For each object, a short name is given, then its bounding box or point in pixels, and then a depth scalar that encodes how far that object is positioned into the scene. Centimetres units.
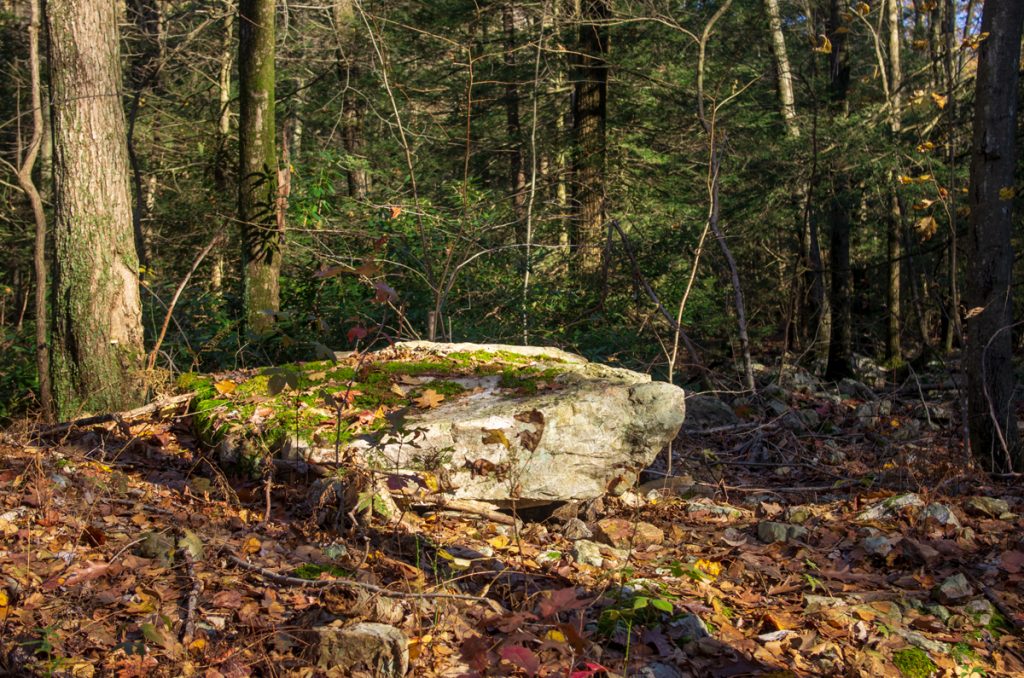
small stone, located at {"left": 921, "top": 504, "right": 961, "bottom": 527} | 498
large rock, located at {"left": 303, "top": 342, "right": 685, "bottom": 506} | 445
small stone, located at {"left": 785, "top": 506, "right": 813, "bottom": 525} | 523
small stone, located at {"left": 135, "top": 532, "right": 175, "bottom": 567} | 362
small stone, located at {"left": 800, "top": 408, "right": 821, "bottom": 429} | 823
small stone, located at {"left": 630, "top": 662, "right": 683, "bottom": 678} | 323
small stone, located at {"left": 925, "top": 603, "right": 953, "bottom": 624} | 394
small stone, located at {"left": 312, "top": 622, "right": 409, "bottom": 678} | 294
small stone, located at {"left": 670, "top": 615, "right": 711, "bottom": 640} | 351
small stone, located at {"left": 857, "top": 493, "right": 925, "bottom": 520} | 519
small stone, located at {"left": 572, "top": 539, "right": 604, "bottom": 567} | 422
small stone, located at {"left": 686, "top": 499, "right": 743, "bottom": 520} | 528
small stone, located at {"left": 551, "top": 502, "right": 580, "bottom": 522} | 490
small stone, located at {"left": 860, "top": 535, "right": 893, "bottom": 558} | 463
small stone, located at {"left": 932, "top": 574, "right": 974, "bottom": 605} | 410
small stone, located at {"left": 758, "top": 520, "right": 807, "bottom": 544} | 483
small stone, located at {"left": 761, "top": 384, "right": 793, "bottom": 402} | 893
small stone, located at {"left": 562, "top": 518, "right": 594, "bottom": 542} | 466
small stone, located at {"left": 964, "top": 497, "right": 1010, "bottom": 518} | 528
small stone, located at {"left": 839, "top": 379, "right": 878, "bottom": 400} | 1037
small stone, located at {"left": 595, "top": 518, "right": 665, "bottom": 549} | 457
